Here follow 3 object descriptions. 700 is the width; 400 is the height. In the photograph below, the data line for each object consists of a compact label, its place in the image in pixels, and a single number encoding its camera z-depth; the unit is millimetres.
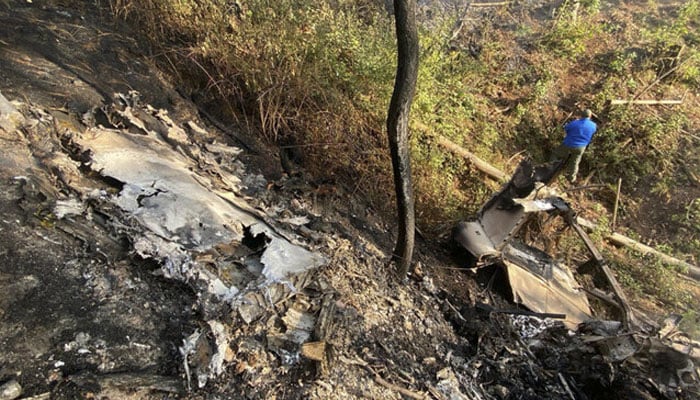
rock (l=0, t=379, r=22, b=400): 1671
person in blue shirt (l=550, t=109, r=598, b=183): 6137
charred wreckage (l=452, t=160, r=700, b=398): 2816
